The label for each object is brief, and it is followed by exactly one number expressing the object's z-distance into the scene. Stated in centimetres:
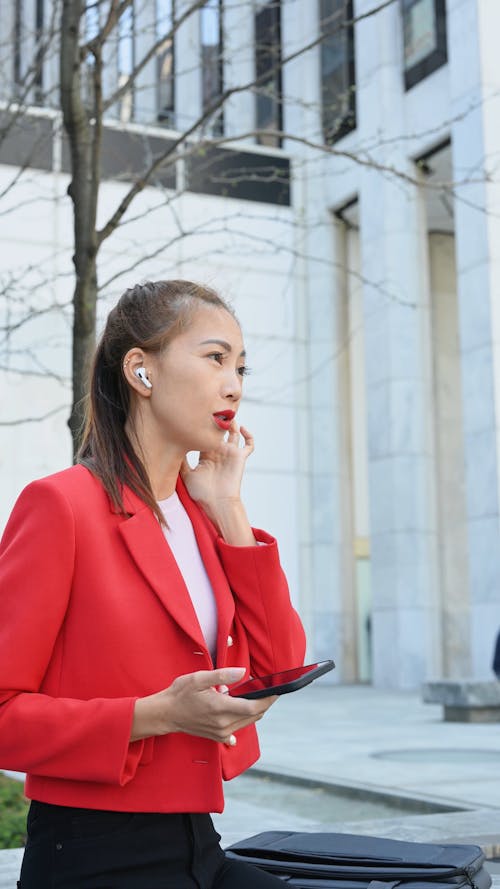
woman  203
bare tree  561
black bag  242
